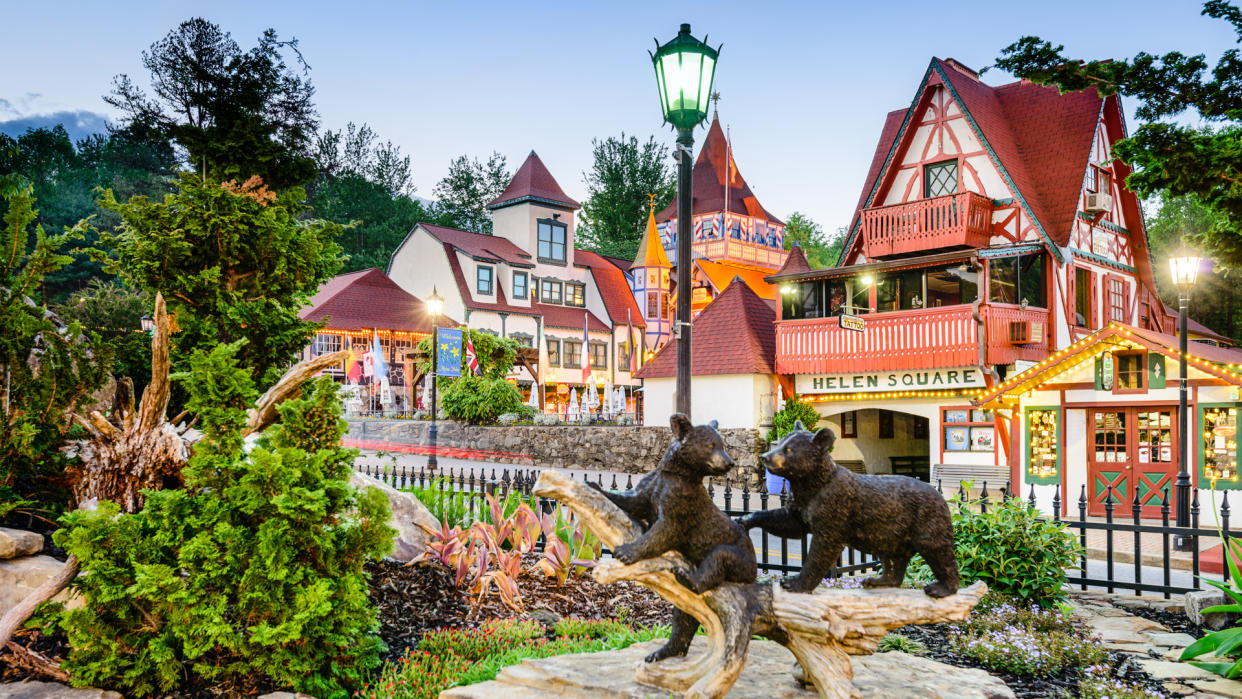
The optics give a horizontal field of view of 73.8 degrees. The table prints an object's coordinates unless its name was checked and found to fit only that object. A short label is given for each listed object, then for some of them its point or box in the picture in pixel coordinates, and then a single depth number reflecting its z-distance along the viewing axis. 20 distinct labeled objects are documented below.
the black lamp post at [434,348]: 20.14
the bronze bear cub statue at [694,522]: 3.83
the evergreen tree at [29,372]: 6.03
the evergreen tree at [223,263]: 6.81
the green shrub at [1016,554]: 6.56
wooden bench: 18.52
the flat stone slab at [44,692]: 4.72
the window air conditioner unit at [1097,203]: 20.39
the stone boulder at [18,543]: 5.74
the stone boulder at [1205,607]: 6.73
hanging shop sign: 18.94
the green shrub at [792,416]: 20.47
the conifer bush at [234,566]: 4.69
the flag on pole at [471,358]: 25.84
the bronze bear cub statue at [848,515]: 3.95
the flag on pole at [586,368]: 35.00
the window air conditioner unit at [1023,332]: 18.72
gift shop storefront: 14.70
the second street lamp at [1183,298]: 12.95
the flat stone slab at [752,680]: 4.16
